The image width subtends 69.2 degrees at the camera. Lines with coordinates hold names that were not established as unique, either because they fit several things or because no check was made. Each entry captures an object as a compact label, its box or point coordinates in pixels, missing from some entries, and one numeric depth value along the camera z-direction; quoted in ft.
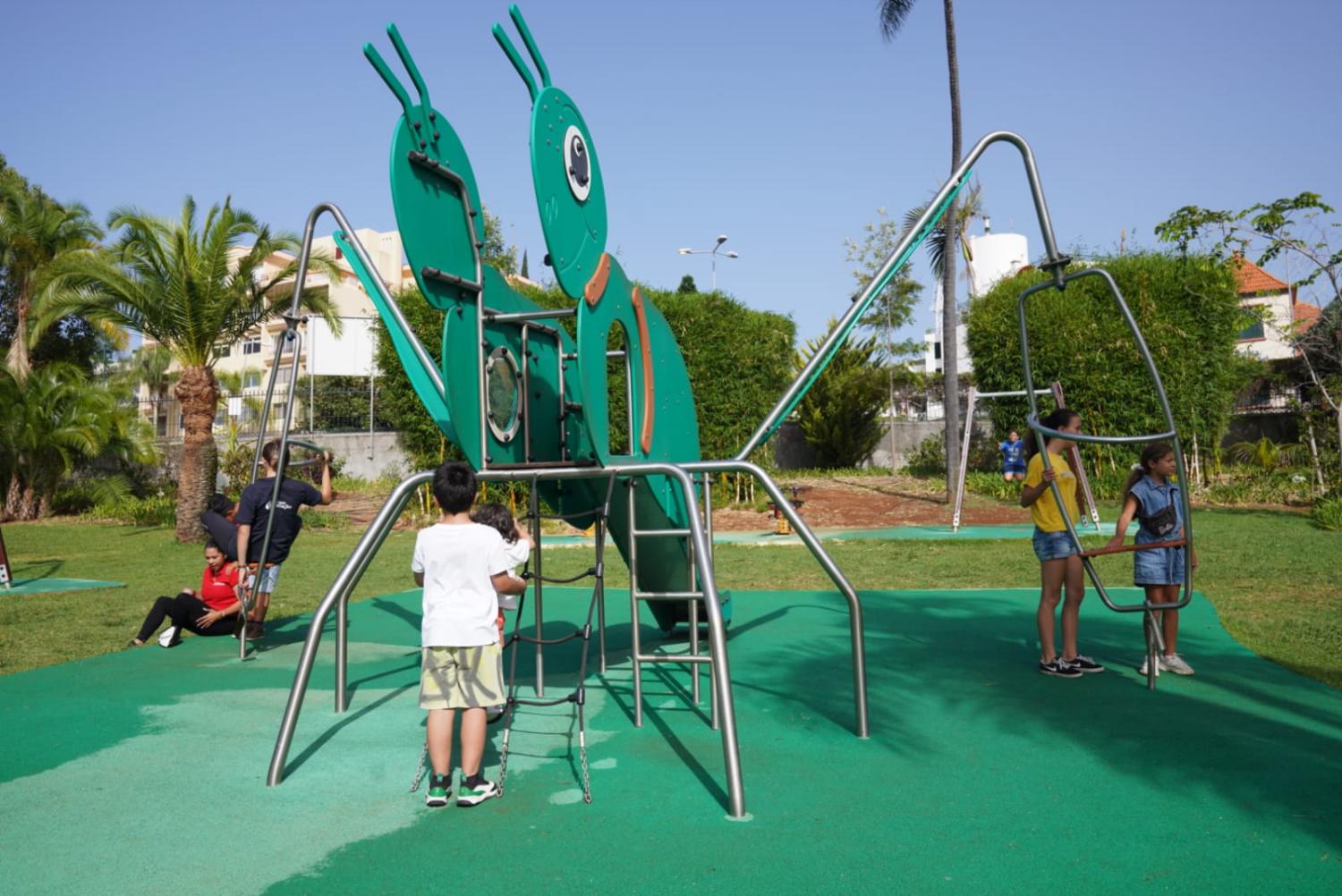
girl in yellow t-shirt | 20.44
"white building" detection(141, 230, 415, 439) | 93.40
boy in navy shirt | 24.53
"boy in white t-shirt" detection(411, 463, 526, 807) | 13.87
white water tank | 157.28
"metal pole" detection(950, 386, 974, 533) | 52.44
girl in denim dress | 20.34
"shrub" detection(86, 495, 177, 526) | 75.10
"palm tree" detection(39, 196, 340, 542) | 58.70
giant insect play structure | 15.67
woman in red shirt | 26.14
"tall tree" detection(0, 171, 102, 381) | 86.69
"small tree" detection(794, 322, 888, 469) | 84.58
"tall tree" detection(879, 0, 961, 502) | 65.46
